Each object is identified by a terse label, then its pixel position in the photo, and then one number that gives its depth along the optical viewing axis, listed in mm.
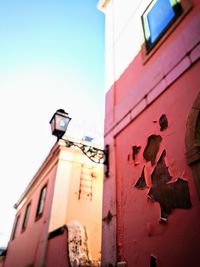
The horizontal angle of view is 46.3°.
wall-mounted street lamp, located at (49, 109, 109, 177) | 4864
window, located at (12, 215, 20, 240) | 14530
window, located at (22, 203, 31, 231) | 12320
